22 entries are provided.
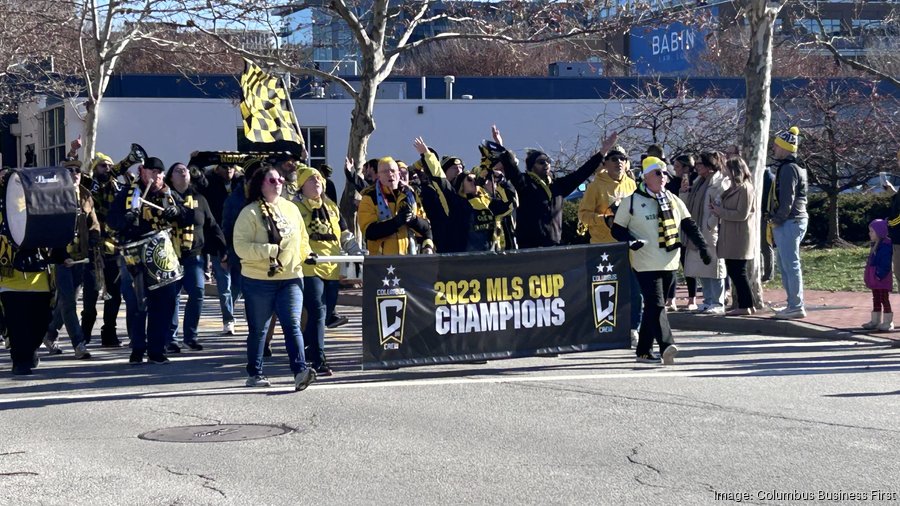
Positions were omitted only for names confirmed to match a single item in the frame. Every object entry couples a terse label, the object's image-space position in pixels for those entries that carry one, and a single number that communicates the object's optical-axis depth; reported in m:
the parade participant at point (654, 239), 11.06
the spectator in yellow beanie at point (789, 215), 13.70
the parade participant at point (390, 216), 11.37
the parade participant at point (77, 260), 12.27
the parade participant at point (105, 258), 12.86
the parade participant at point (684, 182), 15.47
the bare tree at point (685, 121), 26.41
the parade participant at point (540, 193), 12.48
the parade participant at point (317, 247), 10.64
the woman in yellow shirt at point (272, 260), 9.88
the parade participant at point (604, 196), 12.55
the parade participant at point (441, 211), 12.16
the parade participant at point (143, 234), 11.72
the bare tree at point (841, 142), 27.28
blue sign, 53.45
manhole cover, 8.15
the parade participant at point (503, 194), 12.72
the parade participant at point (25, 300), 11.11
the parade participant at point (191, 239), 12.53
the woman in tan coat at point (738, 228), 14.02
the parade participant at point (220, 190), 15.09
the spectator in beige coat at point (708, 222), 14.69
